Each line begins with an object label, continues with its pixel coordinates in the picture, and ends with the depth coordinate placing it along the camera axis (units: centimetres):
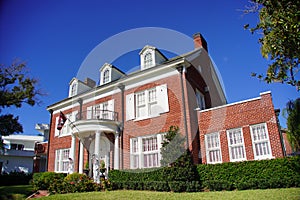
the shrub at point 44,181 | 1355
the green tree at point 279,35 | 599
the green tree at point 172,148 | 1095
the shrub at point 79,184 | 1152
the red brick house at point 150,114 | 1191
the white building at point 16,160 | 2917
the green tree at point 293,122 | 1526
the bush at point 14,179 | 2028
